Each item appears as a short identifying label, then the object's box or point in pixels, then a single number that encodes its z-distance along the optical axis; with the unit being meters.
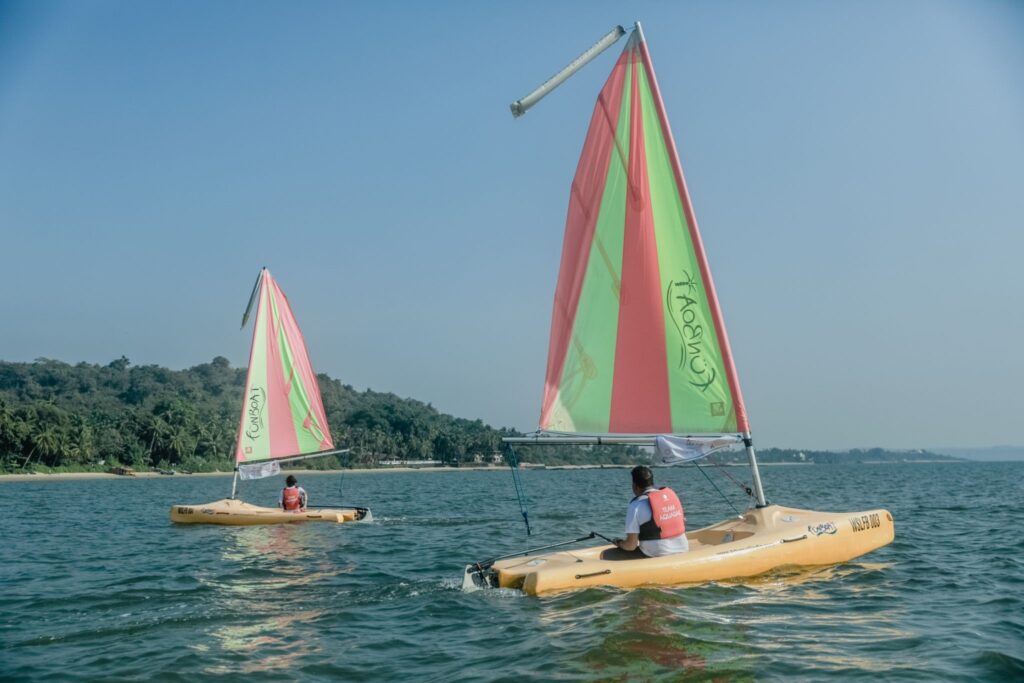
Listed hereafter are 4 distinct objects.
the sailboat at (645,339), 13.69
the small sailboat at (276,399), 30.02
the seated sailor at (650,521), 12.66
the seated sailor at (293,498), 27.33
